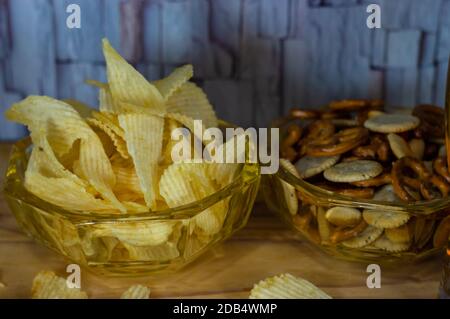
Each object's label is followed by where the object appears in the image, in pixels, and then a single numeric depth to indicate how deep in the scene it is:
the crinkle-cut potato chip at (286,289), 0.67
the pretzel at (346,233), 0.69
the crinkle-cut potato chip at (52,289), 0.67
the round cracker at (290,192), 0.72
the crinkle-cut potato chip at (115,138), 0.72
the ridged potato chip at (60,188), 0.67
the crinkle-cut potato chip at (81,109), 0.76
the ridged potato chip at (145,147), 0.68
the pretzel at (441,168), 0.71
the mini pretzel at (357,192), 0.70
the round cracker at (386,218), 0.67
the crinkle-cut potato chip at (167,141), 0.73
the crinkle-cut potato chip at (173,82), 0.72
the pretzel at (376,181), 0.71
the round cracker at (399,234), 0.68
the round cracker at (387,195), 0.70
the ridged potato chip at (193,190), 0.67
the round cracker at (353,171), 0.70
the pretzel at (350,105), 0.86
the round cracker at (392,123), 0.76
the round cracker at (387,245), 0.69
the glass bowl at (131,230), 0.65
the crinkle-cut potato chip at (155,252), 0.68
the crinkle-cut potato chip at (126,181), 0.71
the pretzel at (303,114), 0.85
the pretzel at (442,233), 0.69
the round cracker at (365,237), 0.69
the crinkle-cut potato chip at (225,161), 0.70
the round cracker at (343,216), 0.68
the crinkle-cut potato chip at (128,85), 0.71
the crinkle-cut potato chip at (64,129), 0.70
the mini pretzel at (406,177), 0.69
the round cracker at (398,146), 0.74
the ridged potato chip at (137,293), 0.67
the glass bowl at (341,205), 0.67
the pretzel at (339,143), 0.75
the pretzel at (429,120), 0.79
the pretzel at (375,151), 0.74
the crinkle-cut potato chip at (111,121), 0.71
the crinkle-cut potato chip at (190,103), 0.75
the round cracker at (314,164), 0.73
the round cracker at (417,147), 0.77
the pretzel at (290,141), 0.79
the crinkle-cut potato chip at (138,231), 0.64
